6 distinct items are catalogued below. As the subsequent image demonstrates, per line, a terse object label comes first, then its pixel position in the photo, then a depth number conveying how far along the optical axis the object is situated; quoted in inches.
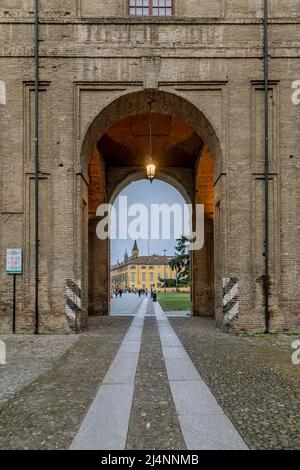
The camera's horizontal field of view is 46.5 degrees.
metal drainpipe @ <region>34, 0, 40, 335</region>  423.2
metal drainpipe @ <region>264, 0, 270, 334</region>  422.0
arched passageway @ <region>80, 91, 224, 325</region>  620.1
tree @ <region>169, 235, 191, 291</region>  2874.0
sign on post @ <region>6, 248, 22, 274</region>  425.7
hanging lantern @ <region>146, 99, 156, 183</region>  494.2
